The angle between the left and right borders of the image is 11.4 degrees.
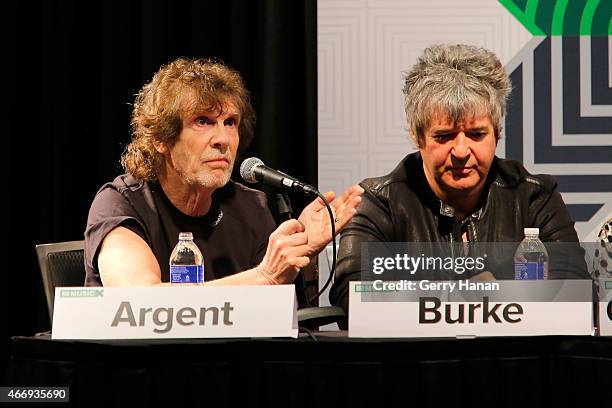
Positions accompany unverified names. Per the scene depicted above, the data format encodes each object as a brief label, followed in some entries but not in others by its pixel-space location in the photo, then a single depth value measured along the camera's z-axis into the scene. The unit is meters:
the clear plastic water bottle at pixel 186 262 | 5.72
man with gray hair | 6.15
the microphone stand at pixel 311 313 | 5.75
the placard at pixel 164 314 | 5.39
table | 5.33
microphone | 5.71
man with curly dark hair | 6.12
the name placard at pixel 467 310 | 5.42
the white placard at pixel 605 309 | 5.43
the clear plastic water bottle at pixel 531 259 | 5.52
